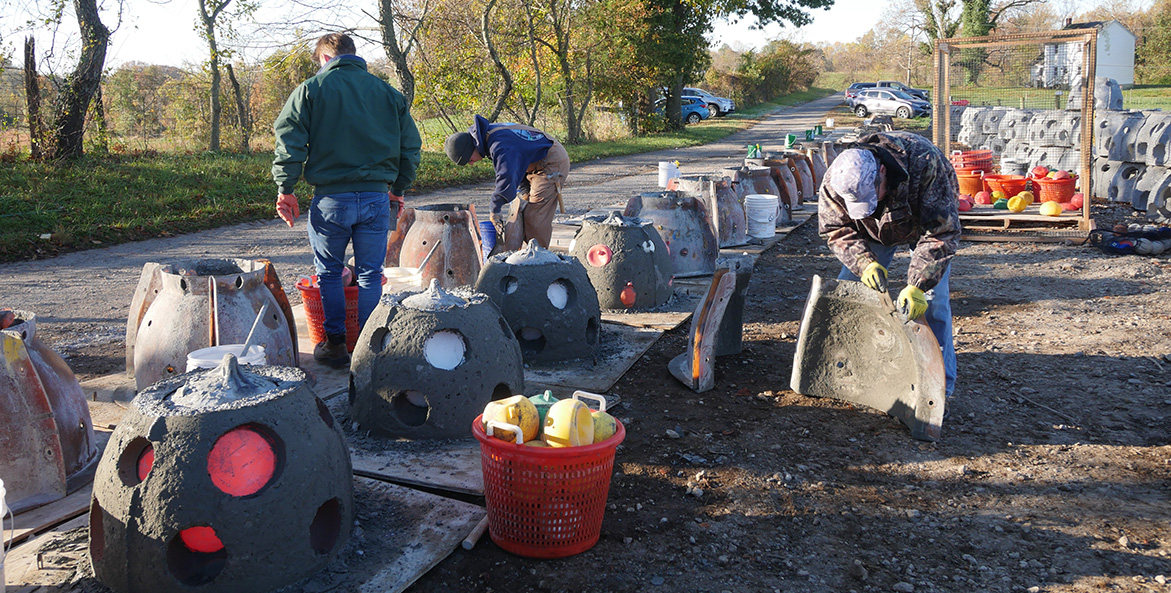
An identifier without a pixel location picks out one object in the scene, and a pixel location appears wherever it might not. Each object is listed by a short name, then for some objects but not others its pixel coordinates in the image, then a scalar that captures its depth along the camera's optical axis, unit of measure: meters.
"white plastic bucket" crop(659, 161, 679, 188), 11.69
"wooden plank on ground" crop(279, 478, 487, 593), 2.93
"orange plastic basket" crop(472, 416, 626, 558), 3.03
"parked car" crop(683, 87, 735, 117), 39.12
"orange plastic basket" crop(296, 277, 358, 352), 5.47
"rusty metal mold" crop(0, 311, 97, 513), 3.36
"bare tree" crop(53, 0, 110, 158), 12.68
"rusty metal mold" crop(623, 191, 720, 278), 7.86
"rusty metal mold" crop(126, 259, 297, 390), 4.32
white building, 40.59
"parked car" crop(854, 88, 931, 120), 37.16
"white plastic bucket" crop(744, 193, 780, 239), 10.14
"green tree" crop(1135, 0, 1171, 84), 43.78
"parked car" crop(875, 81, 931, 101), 40.11
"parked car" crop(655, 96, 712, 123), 36.56
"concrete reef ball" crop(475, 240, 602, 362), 5.28
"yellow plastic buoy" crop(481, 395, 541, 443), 3.08
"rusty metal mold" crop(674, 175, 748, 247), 9.24
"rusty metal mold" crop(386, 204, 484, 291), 6.62
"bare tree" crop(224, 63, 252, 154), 16.88
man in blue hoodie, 6.70
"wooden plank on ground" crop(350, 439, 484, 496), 3.67
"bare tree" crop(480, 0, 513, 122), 18.12
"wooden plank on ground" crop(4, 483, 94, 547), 3.20
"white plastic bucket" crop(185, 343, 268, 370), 3.57
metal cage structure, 9.95
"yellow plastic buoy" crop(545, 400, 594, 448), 3.02
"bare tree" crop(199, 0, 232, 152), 15.38
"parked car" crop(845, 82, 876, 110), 40.30
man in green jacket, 4.74
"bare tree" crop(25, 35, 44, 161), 12.42
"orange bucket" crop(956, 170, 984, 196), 11.83
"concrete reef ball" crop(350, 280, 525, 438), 3.98
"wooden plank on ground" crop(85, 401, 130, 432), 4.27
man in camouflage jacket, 3.96
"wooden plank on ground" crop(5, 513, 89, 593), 2.86
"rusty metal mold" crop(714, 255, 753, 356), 5.54
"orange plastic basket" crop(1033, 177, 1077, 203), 11.00
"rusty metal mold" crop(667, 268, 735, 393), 4.98
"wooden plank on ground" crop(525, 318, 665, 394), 5.04
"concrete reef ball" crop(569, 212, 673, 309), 6.60
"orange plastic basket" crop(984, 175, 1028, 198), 11.59
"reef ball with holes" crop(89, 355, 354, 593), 2.67
